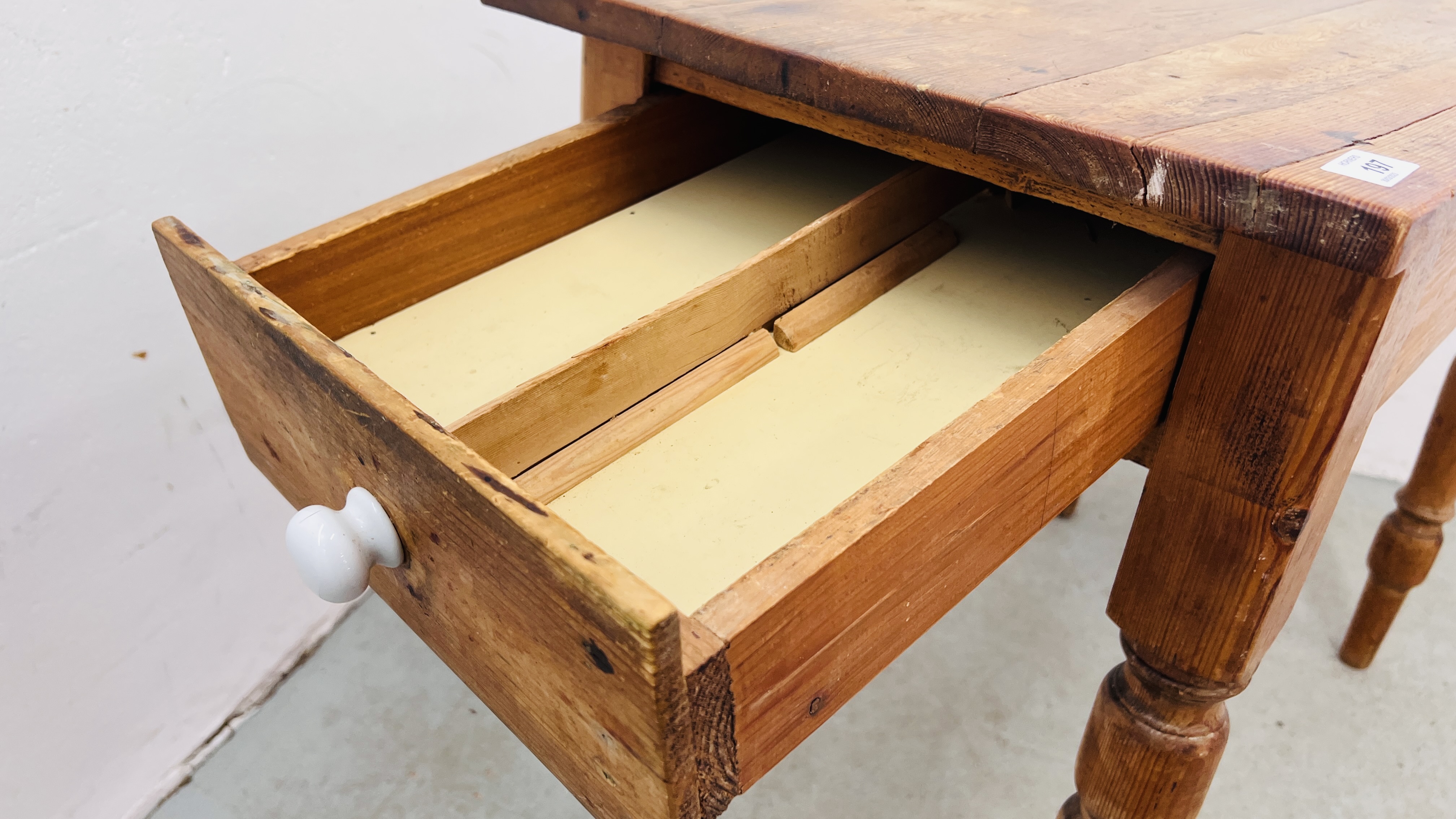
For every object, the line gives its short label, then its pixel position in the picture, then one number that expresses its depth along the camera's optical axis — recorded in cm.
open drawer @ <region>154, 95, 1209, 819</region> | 37
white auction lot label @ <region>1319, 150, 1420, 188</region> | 44
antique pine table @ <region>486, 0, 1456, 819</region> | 47
